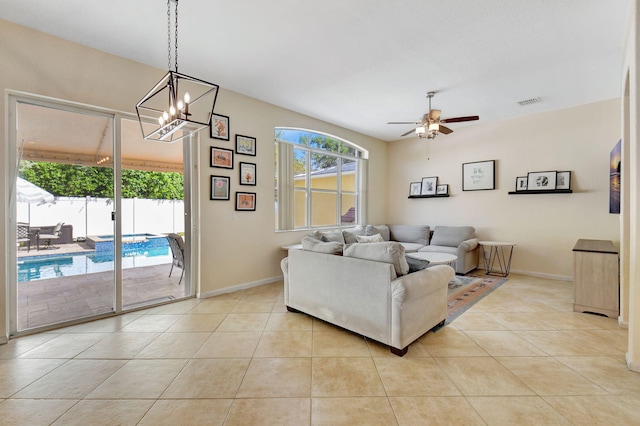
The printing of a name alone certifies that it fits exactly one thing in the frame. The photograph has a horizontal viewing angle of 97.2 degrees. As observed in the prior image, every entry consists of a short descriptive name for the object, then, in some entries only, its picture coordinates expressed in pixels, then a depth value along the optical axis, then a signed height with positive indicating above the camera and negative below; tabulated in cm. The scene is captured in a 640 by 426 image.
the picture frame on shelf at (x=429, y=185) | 639 +59
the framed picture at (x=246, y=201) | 431 +16
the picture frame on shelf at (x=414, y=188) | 667 +56
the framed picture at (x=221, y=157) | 399 +78
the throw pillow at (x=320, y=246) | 303 -38
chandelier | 217 +120
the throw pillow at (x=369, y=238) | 501 -49
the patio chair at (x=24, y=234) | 278 -22
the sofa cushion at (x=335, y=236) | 467 -41
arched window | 511 +66
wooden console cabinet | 310 -79
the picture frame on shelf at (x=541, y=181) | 492 +54
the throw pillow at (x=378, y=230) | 597 -42
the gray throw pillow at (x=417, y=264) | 270 -51
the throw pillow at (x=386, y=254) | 250 -39
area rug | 346 -118
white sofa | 239 -80
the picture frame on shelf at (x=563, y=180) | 479 +53
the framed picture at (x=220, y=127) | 399 +122
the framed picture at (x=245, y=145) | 429 +103
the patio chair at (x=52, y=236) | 295 -25
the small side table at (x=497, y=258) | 533 -92
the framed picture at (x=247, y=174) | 435 +59
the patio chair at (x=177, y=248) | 405 -54
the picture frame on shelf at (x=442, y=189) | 621 +49
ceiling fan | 391 +123
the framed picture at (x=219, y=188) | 400 +35
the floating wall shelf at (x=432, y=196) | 621 +35
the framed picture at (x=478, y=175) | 558 +72
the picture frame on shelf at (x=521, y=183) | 523 +52
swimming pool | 289 -58
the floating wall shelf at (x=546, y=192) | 477 +34
